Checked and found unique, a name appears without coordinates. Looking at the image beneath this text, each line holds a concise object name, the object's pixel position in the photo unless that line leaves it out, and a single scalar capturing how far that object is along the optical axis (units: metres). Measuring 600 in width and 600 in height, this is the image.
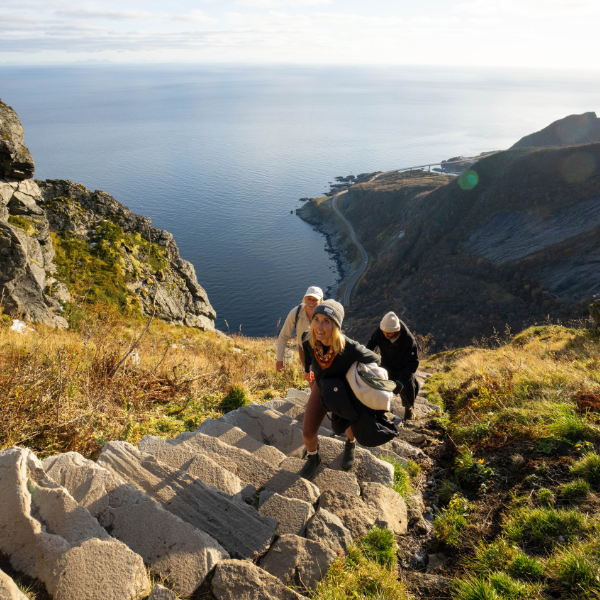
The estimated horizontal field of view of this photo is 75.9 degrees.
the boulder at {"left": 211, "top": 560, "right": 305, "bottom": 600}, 2.84
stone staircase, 2.78
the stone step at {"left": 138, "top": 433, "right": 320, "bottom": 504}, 4.07
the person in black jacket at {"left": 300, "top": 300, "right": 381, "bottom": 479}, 3.96
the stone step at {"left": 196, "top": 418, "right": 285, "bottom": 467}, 4.81
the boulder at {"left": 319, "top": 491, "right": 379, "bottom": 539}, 3.76
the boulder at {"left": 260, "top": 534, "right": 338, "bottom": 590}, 3.15
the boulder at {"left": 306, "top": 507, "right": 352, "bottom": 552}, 3.47
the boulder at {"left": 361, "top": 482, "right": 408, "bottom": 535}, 3.96
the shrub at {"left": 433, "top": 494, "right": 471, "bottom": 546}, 3.92
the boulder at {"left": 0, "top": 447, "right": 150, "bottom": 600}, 2.58
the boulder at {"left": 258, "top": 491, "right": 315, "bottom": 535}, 3.54
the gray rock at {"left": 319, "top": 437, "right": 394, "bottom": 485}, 4.56
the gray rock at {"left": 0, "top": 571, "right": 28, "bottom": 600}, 2.26
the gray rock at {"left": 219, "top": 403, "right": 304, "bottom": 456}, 5.46
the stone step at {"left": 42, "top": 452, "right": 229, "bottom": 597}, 2.92
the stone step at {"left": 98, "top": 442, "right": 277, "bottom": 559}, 3.39
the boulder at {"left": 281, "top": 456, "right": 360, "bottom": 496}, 4.20
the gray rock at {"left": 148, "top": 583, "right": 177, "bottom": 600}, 2.61
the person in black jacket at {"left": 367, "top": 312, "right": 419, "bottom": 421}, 5.91
